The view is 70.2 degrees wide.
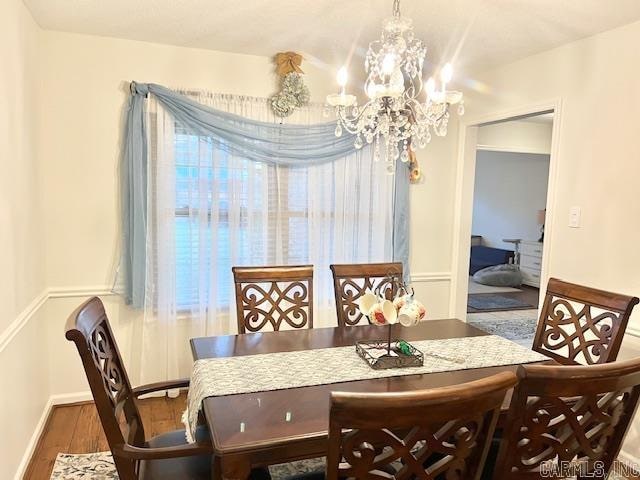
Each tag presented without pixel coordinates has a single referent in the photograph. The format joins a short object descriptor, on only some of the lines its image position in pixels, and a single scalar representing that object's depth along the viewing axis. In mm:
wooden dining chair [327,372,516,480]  979
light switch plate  2742
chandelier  2027
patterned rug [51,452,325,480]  2256
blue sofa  7914
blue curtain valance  2957
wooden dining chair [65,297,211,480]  1376
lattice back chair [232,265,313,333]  2383
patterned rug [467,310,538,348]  4700
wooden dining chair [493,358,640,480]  1140
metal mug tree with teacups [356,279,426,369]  1788
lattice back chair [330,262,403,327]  2535
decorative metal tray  1794
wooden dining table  1258
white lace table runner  1602
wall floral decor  3215
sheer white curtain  3074
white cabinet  7395
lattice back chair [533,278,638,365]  1951
